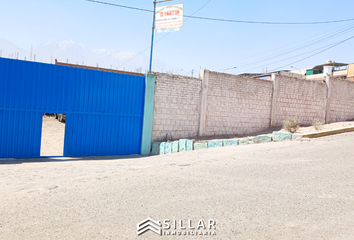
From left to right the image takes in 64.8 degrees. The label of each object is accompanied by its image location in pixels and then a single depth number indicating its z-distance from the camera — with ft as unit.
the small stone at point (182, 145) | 36.01
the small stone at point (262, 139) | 34.04
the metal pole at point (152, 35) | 44.45
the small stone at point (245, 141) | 34.81
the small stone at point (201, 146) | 35.32
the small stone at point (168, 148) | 36.23
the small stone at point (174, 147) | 36.32
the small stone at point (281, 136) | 33.08
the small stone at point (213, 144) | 35.47
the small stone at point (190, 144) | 35.52
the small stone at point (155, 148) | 37.35
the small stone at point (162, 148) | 36.58
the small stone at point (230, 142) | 35.37
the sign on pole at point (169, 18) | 45.34
